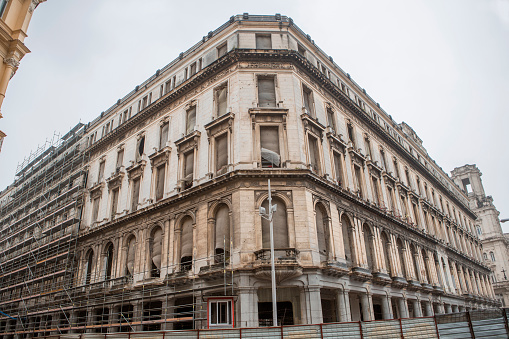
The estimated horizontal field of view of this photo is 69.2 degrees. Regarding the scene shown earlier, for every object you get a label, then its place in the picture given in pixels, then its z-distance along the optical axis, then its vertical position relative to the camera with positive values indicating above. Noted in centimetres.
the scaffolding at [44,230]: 3894 +1124
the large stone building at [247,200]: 2462 +914
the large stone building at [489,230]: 7619 +1687
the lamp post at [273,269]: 1892 +252
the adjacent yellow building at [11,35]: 2272 +1708
